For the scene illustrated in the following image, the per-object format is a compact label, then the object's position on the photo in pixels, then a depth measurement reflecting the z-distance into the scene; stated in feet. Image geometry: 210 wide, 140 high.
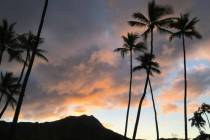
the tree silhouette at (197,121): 124.65
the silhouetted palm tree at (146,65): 74.45
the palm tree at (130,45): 79.65
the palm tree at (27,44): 73.05
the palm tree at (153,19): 64.24
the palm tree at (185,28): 70.41
